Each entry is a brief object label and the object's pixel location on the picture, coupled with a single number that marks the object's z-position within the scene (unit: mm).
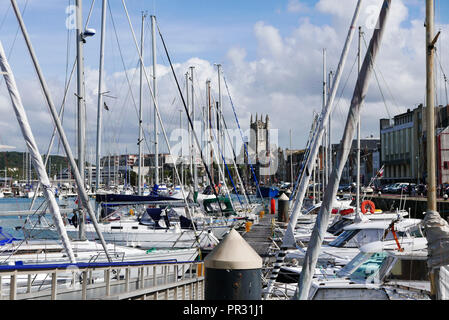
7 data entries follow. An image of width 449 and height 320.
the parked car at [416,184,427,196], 64681
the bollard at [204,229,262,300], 7055
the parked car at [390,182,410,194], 76856
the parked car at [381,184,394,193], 82588
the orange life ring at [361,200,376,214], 36069
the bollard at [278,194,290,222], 44500
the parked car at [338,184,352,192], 103250
